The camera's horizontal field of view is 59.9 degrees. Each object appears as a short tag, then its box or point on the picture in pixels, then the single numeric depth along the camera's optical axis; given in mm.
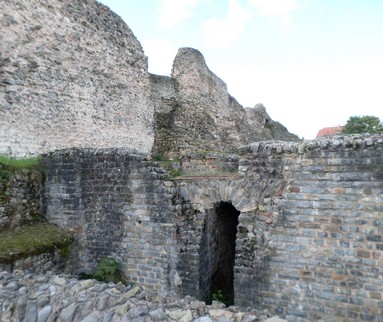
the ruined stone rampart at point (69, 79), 7977
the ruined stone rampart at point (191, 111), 17203
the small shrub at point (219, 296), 6956
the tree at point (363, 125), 21119
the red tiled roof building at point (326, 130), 41997
